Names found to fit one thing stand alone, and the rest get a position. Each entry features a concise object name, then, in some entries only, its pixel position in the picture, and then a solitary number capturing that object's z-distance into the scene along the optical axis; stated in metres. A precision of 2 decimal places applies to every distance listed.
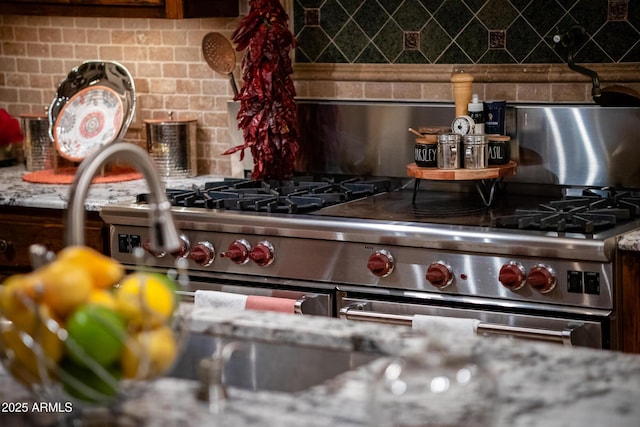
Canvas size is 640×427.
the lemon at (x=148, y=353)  1.91
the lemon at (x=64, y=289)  1.92
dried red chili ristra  5.32
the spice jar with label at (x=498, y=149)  4.80
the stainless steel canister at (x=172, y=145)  5.85
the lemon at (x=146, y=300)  1.92
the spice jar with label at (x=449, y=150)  4.68
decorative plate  5.89
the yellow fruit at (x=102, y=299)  1.93
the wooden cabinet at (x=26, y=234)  5.28
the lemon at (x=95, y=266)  1.98
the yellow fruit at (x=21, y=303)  1.91
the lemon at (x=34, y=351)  1.88
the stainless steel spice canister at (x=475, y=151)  4.68
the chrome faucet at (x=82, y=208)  2.07
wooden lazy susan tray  4.64
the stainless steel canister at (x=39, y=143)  6.09
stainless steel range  4.04
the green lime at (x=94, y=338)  1.88
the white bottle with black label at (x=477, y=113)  4.88
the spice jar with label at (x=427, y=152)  4.78
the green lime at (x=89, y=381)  1.90
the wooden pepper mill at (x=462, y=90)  4.96
